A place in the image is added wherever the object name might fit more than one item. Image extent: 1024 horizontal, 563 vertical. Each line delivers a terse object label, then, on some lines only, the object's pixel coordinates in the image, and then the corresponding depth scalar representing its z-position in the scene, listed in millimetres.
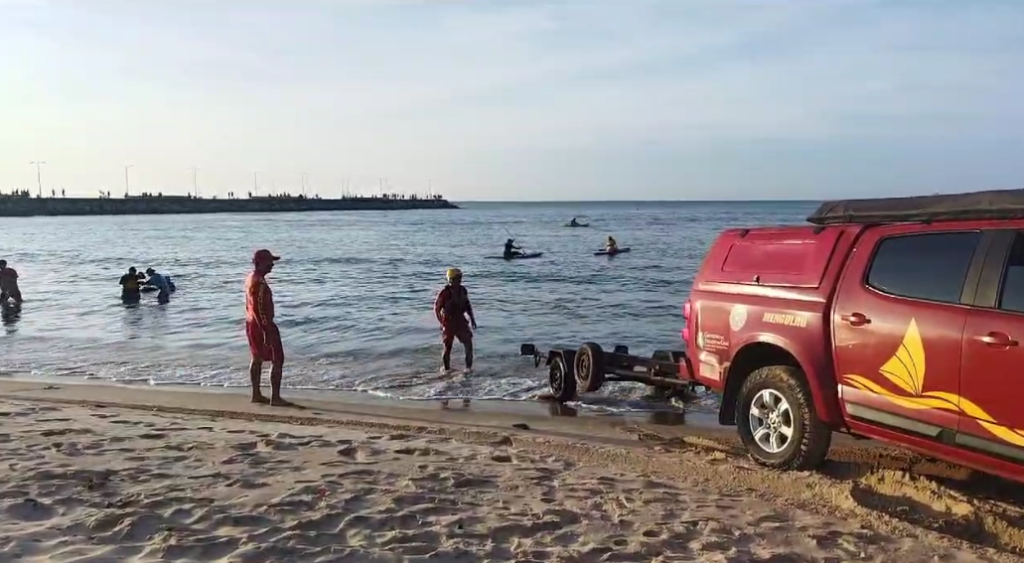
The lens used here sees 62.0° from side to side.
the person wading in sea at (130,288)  22188
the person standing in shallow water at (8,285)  21828
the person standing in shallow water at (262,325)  9836
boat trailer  8727
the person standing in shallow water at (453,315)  12617
